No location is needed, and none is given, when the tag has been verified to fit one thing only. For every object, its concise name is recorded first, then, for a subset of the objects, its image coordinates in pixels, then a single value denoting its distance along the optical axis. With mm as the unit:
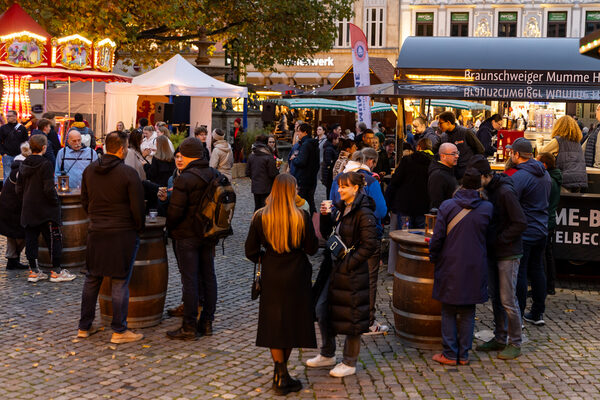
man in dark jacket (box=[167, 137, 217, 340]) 7199
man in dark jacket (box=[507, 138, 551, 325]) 7742
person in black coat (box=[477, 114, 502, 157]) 13461
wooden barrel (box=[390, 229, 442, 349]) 7008
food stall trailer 11312
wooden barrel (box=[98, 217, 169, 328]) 7527
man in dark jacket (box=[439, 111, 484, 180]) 10750
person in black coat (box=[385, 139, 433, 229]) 10078
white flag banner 16109
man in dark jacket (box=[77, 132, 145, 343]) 7141
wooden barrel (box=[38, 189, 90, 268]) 9992
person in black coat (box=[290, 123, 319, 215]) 13312
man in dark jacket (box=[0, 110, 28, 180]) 16344
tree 22766
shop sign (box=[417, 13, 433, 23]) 50344
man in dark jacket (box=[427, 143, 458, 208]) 8875
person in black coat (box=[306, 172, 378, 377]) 6145
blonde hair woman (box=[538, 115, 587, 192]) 9719
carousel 22047
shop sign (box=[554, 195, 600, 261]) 9797
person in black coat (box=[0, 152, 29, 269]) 10047
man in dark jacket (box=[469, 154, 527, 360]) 6809
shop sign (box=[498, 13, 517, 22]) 49031
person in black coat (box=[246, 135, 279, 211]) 12773
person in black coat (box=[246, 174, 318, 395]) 5887
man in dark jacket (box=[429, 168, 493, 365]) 6551
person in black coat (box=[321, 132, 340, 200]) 13789
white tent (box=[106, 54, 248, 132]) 19656
